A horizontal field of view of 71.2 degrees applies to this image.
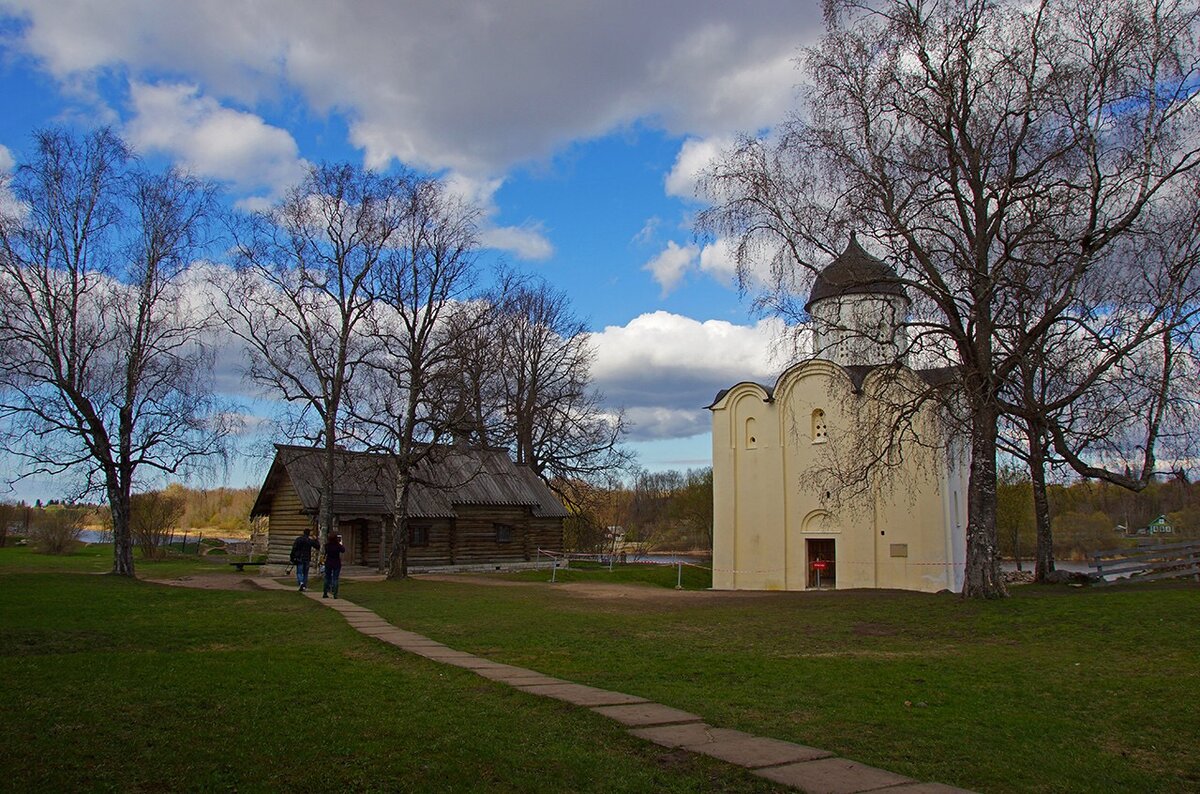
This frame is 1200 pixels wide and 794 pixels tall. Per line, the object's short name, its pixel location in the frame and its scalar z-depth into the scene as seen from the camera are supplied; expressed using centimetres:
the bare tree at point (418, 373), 2702
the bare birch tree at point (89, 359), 2364
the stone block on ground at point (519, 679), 880
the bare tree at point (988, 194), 1673
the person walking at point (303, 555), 2233
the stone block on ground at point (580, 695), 787
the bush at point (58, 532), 4469
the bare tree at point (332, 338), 2648
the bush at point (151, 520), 4238
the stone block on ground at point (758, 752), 591
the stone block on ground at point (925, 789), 532
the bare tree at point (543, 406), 4450
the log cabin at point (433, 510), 3369
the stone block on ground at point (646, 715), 705
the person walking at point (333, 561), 2072
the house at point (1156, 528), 6129
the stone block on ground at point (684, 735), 642
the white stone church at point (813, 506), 2808
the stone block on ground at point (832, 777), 534
